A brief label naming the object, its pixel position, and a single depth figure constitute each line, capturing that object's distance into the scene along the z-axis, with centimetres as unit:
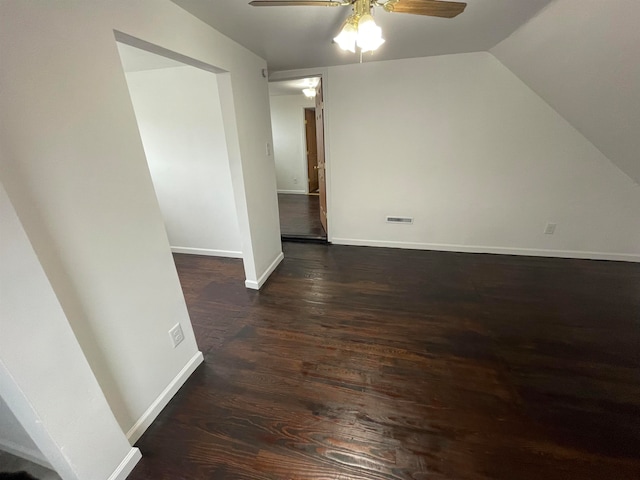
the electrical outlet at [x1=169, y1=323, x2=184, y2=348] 167
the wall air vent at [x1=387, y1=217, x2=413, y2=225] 352
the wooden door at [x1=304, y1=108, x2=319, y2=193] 661
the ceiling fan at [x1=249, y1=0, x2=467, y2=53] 123
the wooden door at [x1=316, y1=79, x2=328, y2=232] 351
